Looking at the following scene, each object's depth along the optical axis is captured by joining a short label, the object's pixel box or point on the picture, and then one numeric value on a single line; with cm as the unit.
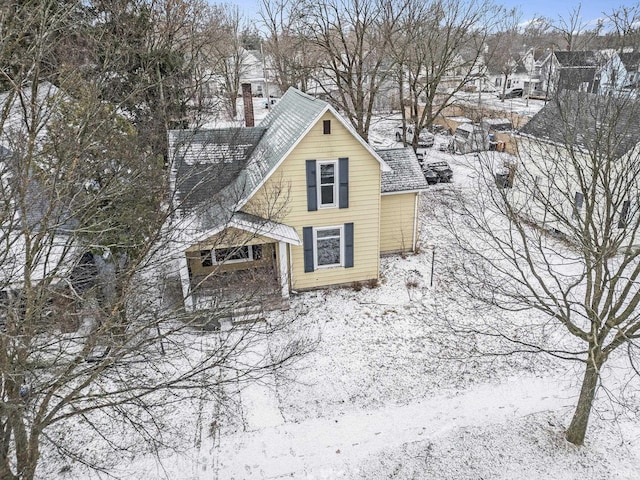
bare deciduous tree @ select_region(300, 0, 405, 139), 2275
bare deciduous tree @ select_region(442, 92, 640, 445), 699
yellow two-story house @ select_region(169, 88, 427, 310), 1251
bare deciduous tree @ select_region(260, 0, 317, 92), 2559
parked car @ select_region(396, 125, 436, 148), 3294
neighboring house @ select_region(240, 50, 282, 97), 5882
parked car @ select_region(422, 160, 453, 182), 2539
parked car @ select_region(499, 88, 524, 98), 5822
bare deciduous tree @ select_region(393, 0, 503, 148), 2358
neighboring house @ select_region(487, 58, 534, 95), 5931
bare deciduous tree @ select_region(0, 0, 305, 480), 512
